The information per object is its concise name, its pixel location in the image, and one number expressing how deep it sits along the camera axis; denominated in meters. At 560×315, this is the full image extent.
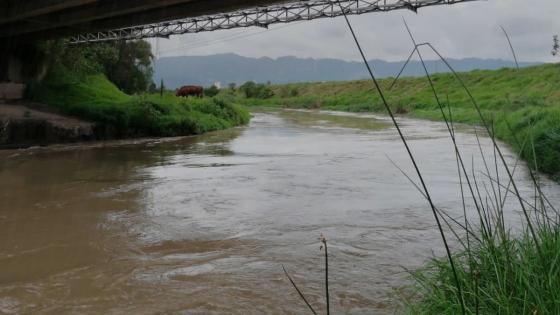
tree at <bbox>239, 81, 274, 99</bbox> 72.75
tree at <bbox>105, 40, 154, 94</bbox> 36.34
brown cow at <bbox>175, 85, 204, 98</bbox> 38.62
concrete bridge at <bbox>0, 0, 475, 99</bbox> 15.96
